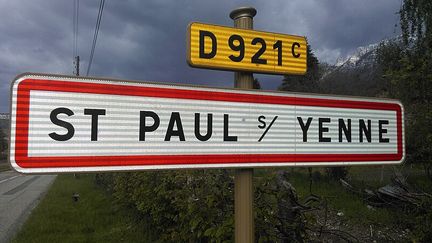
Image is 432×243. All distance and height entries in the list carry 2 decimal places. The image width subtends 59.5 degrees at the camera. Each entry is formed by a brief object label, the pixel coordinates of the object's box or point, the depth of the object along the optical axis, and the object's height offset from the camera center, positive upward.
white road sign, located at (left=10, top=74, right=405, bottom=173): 1.32 +0.00
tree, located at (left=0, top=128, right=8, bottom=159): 86.78 -4.19
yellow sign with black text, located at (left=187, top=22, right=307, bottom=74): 1.67 +0.36
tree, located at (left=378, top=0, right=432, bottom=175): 5.11 +0.75
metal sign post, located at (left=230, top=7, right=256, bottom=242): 1.71 -0.33
